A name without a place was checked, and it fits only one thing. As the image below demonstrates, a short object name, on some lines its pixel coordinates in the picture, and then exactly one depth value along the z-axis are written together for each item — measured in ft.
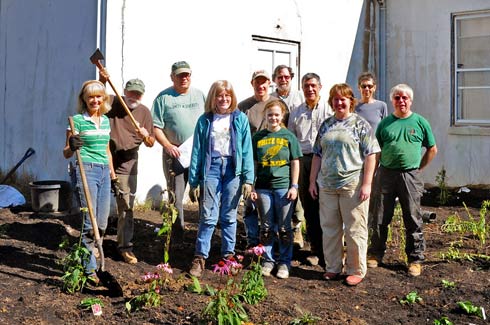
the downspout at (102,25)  26.94
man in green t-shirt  19.97
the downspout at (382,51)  38.24
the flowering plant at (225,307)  14.69
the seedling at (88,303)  16.26
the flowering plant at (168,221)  18.22
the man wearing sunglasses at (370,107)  22.02
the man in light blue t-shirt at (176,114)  21.94
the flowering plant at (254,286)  16.63
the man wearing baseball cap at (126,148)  20.63
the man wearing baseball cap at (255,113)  20.30
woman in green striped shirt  18.12
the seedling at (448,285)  18.85
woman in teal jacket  19.26
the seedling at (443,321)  15.97
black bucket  26.84
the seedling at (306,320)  15.51
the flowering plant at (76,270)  17.22
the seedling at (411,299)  17.78
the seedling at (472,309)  16.85
